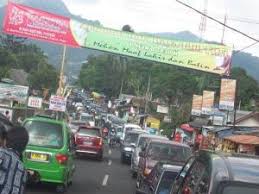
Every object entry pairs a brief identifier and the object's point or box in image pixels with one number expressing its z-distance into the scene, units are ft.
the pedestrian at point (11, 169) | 17.74
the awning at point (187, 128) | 203.01
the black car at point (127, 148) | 110.01
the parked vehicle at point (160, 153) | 66.64
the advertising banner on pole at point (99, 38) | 104.06
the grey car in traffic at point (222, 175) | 19.70
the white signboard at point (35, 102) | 150.51
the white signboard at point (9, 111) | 124.26
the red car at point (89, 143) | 108.27
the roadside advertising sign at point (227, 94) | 104.63
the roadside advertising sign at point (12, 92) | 148.85
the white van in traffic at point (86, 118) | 219.37
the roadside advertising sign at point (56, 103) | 149.59
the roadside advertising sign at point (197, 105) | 164.58
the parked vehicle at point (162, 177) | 38.75
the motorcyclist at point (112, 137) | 170.40
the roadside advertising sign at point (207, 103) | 147.33
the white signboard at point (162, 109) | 239.71
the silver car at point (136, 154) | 84.53
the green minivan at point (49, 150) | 53.01
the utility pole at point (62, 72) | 144.09
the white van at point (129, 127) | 155.86
